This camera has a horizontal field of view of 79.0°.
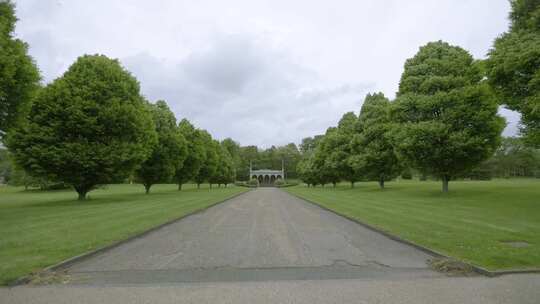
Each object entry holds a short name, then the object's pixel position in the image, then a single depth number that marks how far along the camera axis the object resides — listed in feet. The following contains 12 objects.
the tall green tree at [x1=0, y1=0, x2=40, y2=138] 51.26
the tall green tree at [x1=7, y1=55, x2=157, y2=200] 75.25
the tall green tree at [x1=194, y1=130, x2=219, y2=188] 197.98
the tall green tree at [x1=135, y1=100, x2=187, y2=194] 120.67
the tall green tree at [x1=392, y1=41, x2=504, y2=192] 79.71
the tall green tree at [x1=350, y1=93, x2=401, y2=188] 124.57
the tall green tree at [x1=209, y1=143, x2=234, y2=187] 238.00
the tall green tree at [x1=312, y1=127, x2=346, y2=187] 160.15
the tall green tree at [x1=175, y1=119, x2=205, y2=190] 157.62
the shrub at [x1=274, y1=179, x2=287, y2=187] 321.62
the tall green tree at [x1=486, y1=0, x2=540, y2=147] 47.11
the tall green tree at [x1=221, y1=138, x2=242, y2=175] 420.77
